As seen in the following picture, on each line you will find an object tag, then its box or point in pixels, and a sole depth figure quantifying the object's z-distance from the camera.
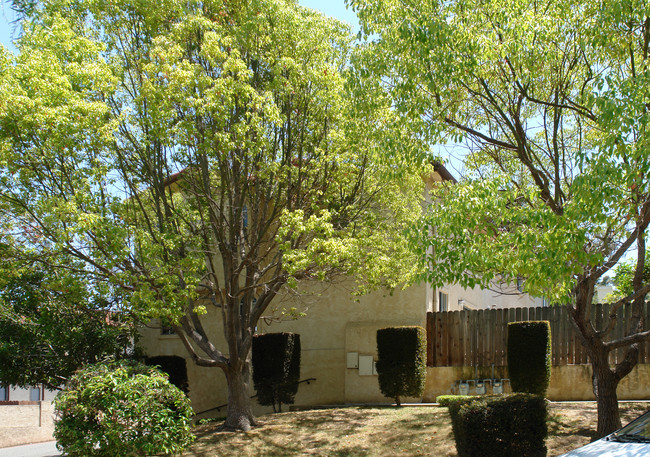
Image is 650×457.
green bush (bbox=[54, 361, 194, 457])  9.51
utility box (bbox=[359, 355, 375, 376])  16.34
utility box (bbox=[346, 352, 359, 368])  16.55
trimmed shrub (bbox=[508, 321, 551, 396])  13.36
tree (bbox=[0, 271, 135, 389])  15.59
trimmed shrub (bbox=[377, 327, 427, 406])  14.45
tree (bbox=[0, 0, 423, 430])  10.92
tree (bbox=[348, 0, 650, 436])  7.27
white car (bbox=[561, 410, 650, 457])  6.33
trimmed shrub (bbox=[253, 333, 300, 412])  15.94
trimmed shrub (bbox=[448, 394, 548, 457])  8.46
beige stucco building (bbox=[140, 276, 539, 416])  16.42
